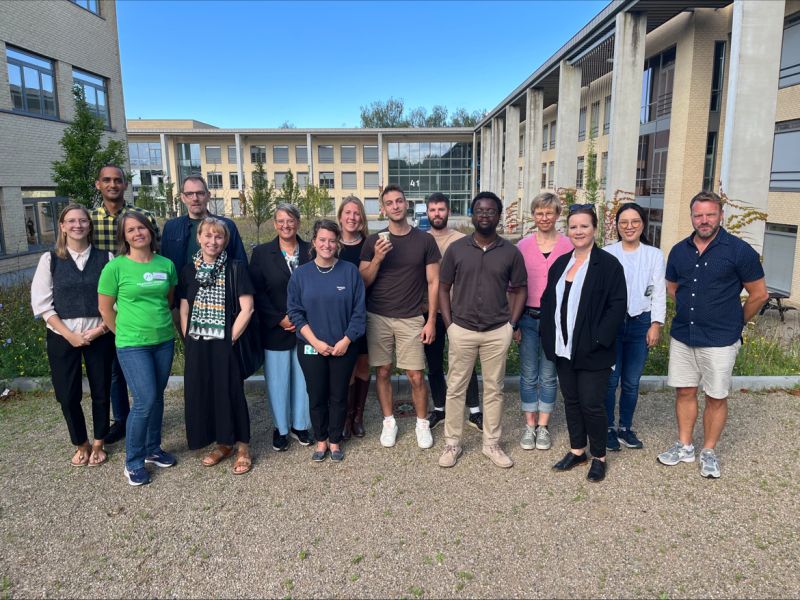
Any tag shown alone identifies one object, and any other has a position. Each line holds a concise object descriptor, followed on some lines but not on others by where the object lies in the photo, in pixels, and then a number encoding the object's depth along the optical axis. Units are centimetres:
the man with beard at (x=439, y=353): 481
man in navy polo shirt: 398
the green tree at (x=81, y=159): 936
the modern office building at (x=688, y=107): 1291
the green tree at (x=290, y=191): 2901
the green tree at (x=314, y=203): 3177
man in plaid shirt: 462
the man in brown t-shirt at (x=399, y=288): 443
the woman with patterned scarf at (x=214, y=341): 411
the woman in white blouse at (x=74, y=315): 413
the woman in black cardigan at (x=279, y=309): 441
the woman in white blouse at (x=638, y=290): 431
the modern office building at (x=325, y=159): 5231
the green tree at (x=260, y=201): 2363
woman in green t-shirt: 393
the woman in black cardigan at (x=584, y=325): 395
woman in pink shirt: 436
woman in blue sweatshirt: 420
